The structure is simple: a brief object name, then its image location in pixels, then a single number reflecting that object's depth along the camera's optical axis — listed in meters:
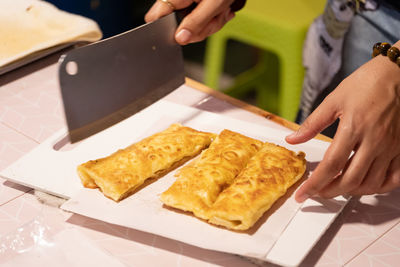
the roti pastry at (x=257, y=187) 1.03
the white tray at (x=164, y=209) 1.00
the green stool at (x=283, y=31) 2.24
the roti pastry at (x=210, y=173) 1.08
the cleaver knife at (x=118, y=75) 1.17
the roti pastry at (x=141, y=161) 1.12
